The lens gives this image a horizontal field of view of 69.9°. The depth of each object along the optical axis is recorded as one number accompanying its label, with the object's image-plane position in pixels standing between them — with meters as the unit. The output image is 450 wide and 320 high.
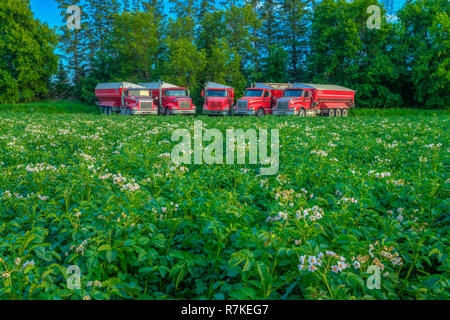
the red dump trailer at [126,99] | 35.06
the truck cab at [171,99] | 36.84
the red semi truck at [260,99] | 34.53
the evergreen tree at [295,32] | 63.69
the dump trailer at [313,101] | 33.16
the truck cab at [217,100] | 37.25
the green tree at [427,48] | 41.69
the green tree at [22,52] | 45.09
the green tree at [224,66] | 49.53
